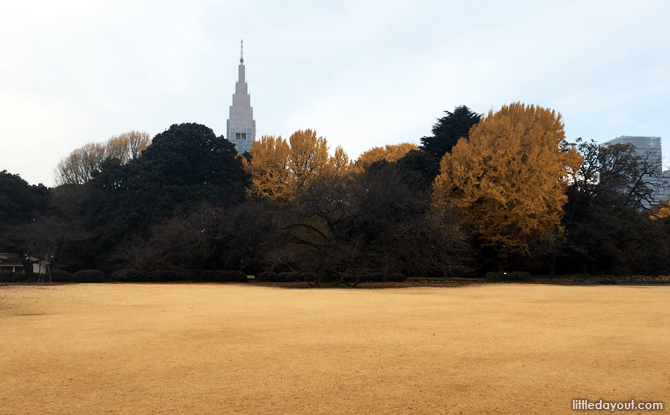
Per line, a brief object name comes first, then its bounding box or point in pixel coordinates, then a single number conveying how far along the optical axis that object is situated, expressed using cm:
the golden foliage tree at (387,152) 5439
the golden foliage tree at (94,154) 5181
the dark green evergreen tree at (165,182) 3497
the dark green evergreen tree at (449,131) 4013
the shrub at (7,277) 2814
